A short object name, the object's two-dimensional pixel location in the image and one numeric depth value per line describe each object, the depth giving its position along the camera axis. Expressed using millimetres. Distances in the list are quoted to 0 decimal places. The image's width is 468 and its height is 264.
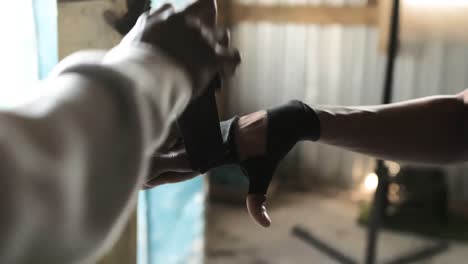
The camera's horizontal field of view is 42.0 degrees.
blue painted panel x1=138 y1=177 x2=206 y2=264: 1621
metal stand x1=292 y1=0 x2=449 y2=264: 2080
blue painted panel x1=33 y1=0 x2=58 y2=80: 1103
